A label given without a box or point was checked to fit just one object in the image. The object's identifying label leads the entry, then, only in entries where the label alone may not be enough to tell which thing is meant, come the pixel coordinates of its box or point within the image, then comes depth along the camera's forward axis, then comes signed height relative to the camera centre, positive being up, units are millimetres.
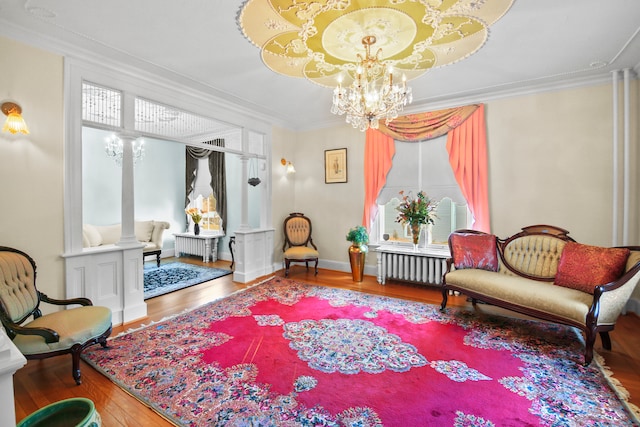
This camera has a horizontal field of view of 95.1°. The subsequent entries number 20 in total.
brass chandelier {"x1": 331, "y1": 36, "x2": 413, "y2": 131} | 2889 +1154
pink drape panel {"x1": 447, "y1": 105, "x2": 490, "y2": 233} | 4332 +692
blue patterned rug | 4641 -1210
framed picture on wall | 5633 +869
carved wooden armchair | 2158 -894
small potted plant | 4943 -679
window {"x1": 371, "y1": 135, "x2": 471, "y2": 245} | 4652 +421
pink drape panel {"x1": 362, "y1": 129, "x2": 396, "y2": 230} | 5109 +786
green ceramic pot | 1444 -1029
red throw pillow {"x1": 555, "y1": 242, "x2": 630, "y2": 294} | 2852 -569
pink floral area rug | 1920 -1311
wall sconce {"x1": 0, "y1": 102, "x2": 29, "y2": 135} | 2527 +795
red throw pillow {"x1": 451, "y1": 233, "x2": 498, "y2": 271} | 3840 -549
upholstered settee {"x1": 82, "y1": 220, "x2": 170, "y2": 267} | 5566 -494
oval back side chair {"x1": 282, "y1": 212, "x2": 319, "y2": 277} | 5625 -480
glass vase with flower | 4609 -33
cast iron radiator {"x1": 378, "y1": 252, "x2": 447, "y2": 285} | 4504 -918
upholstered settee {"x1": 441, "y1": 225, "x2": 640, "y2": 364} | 2576 -733
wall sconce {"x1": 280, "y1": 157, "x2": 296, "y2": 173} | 5893 +919
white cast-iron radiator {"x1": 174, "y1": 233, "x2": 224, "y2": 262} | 6719 -817
